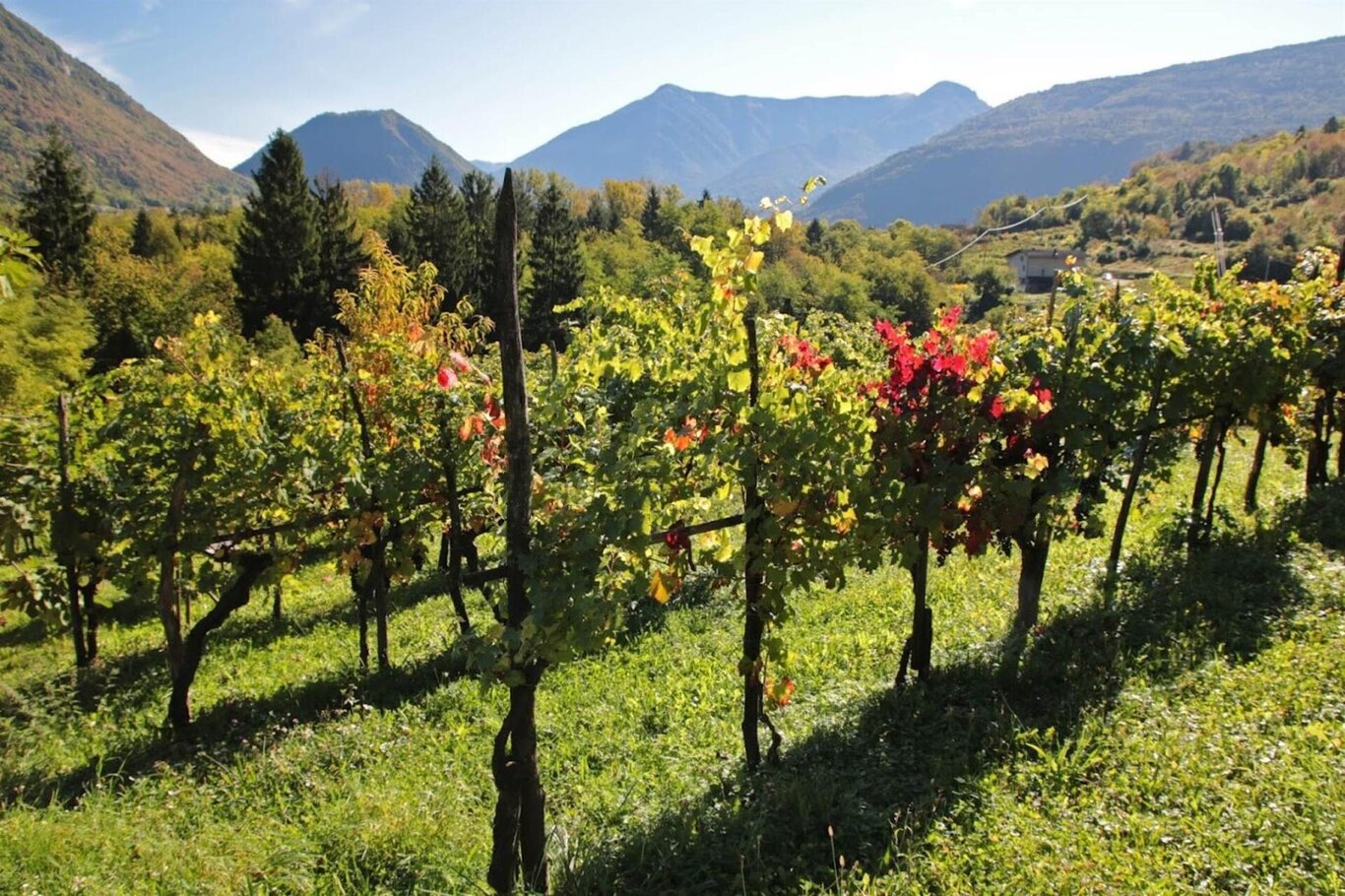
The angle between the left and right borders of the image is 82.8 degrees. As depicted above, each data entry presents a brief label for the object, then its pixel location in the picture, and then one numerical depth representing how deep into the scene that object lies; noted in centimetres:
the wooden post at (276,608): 1089
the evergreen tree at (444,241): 4519
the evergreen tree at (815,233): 9488
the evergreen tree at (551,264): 4631
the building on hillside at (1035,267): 8975
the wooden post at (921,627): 595
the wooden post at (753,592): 430
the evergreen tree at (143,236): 5266
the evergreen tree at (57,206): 3900
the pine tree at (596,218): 8044
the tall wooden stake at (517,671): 349
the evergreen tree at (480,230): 4572
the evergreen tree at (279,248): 4072
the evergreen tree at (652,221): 7544
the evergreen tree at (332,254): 4159
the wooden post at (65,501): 749
